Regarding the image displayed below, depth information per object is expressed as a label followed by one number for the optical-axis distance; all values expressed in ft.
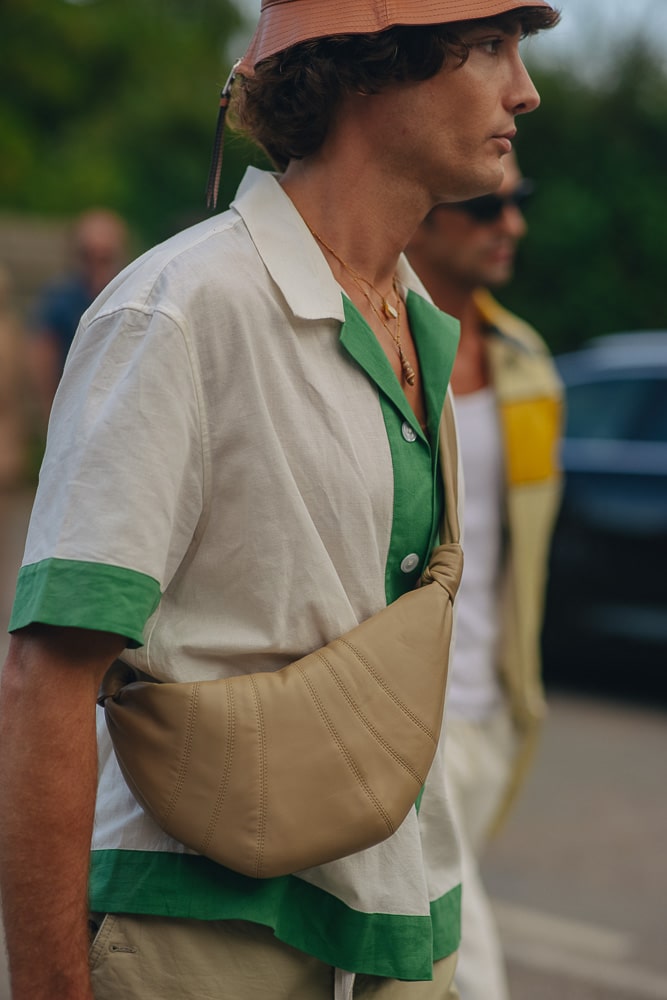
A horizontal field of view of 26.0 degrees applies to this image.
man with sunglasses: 10.95
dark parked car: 23.80
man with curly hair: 4.92
